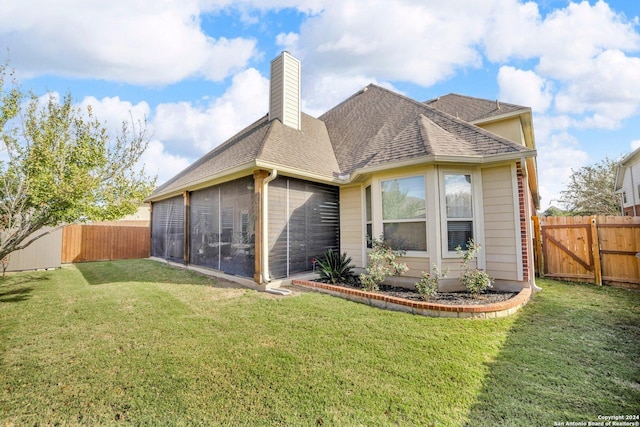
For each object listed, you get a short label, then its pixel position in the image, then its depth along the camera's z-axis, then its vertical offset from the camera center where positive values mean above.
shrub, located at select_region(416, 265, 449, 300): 5.34 -1.08
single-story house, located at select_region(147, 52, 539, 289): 5.99 +1.01
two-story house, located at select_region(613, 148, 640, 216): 13.81 +2.38
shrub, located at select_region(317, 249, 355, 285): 7.05 -1.02
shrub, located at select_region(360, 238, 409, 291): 6.13 -0.83
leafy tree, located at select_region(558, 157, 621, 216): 19.16 +2.47
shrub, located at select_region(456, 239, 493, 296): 5.46 -0.95
